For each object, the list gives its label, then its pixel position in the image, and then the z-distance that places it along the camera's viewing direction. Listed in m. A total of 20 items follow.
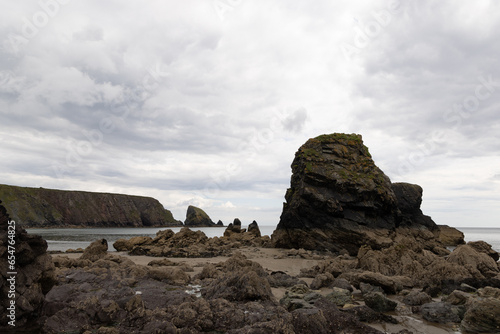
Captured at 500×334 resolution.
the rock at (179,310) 6.05
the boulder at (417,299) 8.38
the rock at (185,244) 21.88
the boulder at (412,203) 35.01
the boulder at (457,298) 8.21
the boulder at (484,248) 21.65
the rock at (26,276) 6.00
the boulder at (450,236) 40.56
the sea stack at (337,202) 22.91
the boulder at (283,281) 10.81
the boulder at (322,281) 10.68
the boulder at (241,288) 7.91
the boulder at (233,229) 40.42
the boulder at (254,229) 38.22
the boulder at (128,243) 26.05
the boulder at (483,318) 6.25
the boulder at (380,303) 7.73
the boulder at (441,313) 6.99
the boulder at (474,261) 13.07
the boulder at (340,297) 8.12
